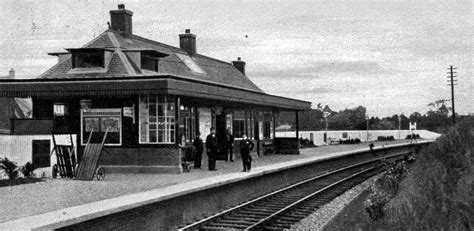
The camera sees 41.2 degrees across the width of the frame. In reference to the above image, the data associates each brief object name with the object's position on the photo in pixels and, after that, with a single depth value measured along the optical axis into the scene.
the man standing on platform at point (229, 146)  24.43
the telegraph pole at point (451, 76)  65.81
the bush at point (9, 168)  18.45
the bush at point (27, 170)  19.38
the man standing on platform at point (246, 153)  19.52
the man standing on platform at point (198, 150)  21.62
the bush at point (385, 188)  11.83
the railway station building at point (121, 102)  19.52
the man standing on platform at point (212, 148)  21.12
